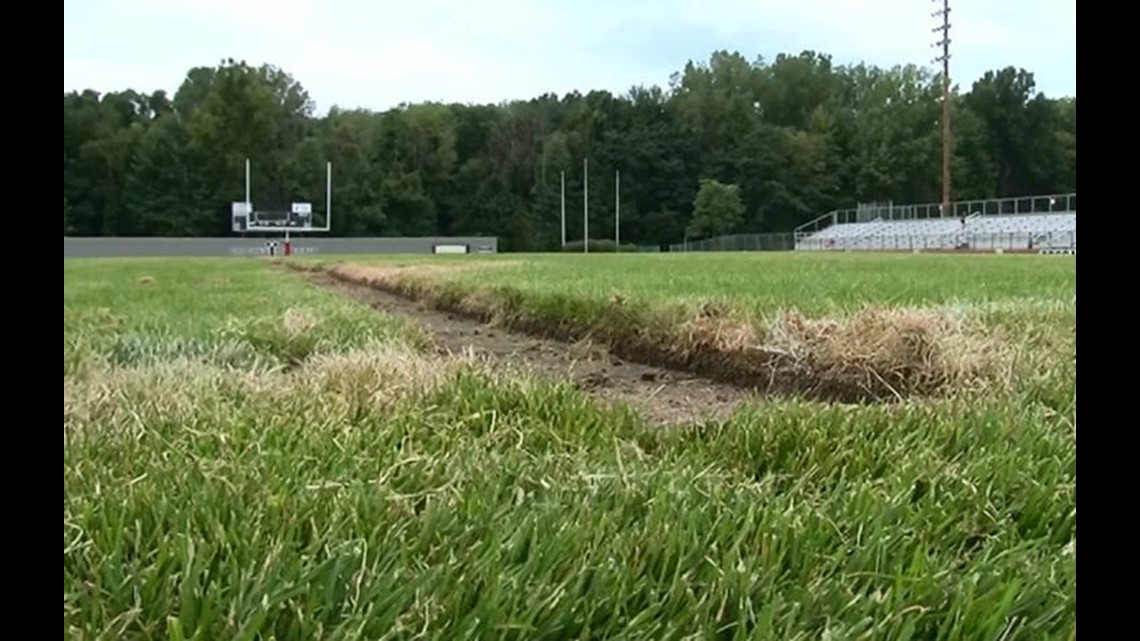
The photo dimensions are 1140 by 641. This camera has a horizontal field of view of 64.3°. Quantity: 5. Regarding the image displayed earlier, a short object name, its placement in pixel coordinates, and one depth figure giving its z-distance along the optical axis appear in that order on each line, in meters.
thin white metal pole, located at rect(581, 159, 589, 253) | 56.07
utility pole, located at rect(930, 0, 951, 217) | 41.09
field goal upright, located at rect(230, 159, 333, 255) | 43.72
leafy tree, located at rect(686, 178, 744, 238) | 55.38
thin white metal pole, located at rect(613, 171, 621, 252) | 57.81
